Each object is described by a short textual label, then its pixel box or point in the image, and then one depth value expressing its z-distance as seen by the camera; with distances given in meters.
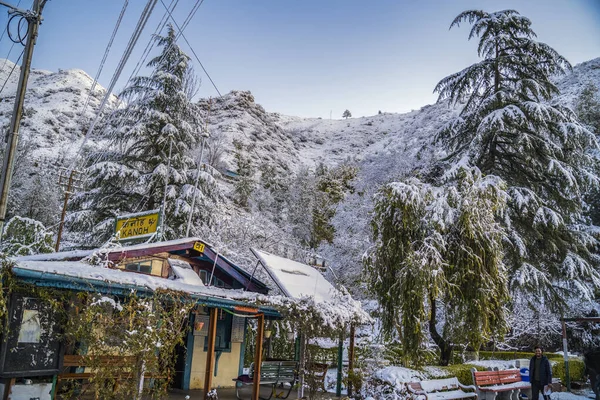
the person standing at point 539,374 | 10.78
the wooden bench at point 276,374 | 11.35
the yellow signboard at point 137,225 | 11.63
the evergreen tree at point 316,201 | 36.22
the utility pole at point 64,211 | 20.10
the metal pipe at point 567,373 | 14.08
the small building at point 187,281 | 6.81
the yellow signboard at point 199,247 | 11.87
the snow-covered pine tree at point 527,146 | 17.60
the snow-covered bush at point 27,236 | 18.32
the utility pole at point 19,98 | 6.54
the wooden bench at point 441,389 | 9.67
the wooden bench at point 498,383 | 10.91
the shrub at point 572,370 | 15.39
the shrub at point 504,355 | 20.95
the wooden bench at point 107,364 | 7.02
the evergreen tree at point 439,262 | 11.64
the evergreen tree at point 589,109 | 33.22
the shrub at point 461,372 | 11.64
